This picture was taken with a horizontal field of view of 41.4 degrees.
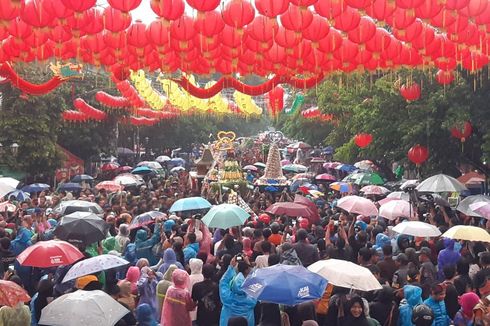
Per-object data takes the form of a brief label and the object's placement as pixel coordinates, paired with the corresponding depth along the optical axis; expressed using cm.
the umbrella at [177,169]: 3250
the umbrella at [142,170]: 2645
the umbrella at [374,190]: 1686
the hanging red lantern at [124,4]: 833
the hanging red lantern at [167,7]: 835
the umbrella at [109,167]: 3053
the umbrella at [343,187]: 2023
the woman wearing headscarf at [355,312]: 600
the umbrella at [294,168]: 3047
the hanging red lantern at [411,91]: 1515
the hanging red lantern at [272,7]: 820
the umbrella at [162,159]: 3709
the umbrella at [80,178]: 2362
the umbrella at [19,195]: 1709
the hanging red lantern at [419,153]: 1686
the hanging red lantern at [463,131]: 1498
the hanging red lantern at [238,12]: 866
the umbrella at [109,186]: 1900
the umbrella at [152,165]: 3019
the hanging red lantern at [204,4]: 799
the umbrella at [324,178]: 2444
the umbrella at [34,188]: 1941
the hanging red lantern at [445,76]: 1394
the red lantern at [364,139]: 2055
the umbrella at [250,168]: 3178
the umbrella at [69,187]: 2057
